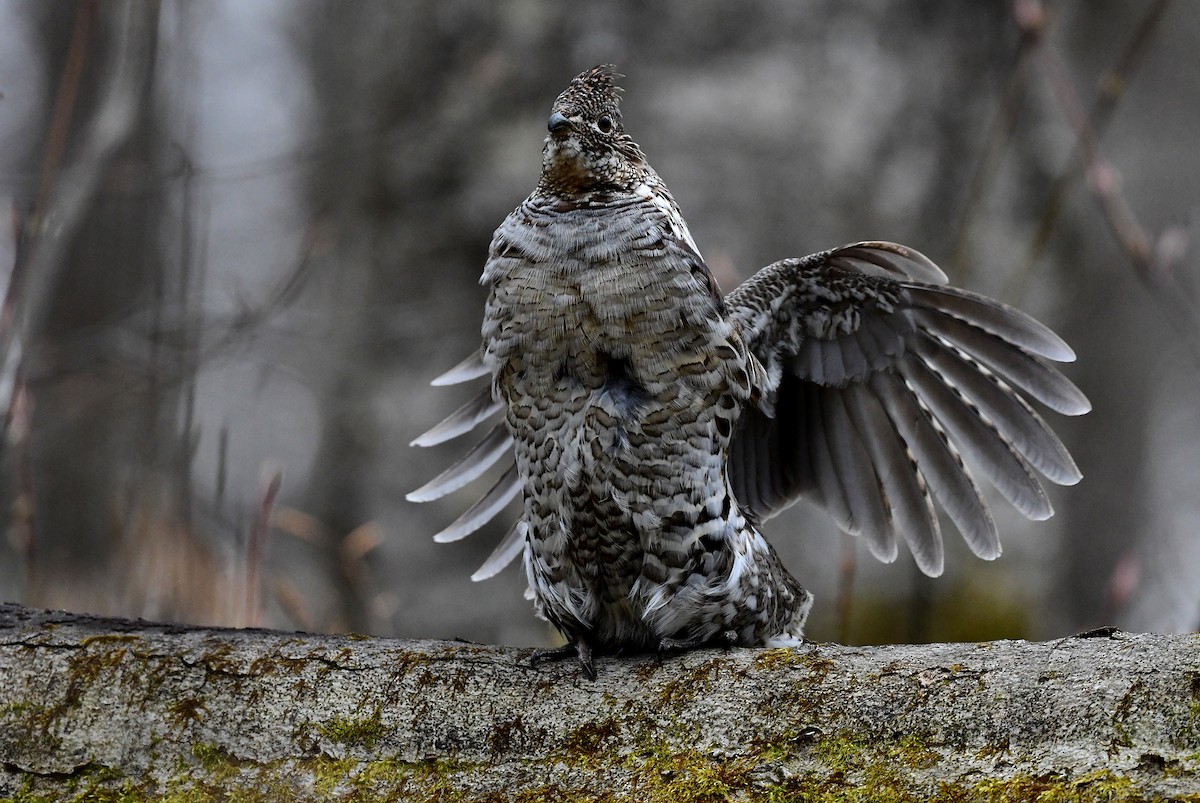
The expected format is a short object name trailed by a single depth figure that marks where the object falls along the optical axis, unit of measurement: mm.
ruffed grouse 5711
